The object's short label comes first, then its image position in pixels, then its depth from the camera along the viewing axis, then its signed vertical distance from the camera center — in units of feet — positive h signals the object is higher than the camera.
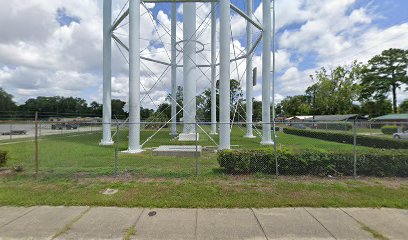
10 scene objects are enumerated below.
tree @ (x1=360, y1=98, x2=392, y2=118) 203.31 +10.28
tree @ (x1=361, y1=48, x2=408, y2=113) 193.16 +37.63
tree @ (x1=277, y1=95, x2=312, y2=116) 266.71 +18.12
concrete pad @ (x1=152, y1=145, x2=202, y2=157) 35.19 -4.81
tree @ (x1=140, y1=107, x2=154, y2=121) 230.64 +8.83
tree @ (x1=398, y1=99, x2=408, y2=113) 212.23 +11.53
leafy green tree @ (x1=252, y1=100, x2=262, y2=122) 239.50 +12.07
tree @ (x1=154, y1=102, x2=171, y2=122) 134.08 +6.75
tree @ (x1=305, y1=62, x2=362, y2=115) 165.27 +21.28
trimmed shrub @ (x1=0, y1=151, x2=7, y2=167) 27.75 -4.44
